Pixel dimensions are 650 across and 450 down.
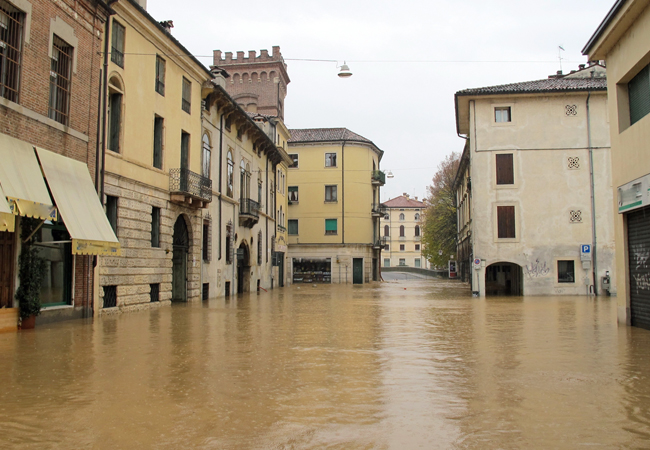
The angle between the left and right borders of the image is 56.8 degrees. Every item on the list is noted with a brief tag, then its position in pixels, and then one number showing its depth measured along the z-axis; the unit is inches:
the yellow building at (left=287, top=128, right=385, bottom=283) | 2113.7
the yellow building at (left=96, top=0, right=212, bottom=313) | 728.3
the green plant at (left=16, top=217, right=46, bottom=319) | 535.5
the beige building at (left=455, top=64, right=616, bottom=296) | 1184.8
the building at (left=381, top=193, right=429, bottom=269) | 4318.4
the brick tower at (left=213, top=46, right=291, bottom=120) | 2262.6
